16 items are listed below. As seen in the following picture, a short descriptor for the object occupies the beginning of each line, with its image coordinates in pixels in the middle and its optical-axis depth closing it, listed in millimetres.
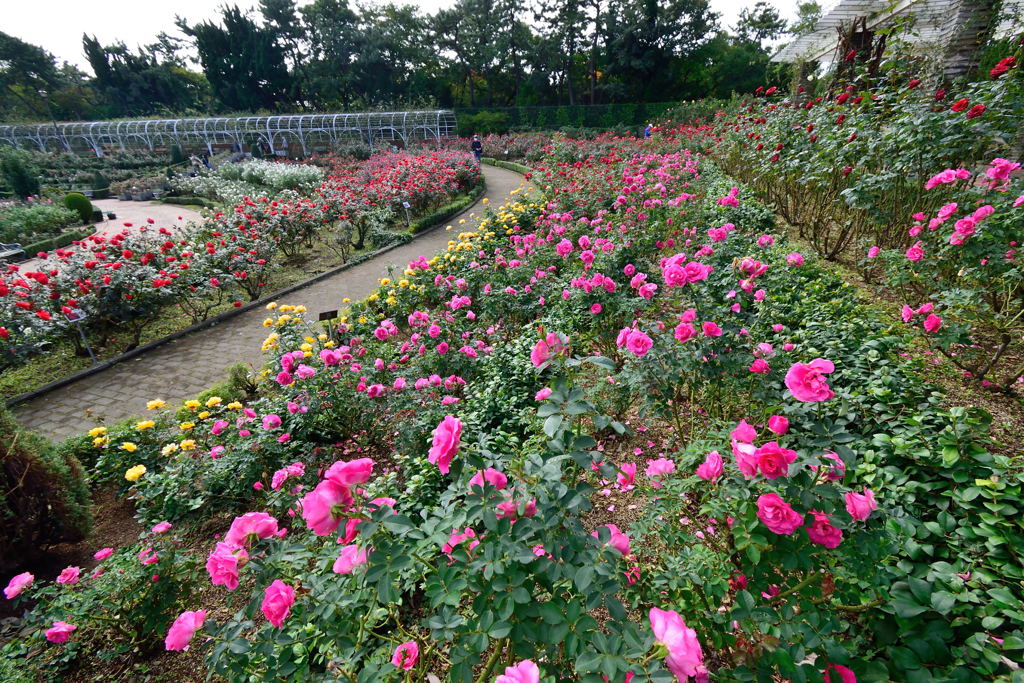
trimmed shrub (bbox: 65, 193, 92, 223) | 13453
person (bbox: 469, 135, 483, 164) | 18031
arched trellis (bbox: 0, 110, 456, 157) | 23453
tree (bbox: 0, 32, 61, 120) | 41219
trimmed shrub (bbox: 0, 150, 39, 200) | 15992
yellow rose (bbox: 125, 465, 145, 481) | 2410
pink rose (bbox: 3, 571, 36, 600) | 1732
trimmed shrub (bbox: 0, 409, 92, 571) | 2465
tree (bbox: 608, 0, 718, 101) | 28969
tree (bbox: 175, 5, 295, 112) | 37656
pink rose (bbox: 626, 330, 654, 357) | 1675
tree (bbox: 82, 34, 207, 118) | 43562
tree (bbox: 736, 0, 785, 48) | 36469
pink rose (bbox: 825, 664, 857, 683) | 1037
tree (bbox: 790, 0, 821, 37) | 27031
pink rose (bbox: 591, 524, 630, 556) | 1219
